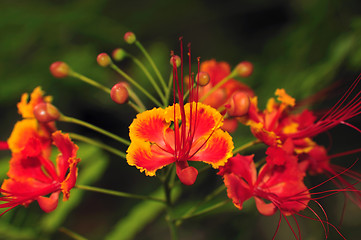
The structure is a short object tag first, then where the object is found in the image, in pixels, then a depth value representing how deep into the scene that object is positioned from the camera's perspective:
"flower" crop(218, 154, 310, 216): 0.69
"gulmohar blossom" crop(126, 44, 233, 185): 0.68
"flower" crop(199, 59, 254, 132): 0.74
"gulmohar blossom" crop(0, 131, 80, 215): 0.69
